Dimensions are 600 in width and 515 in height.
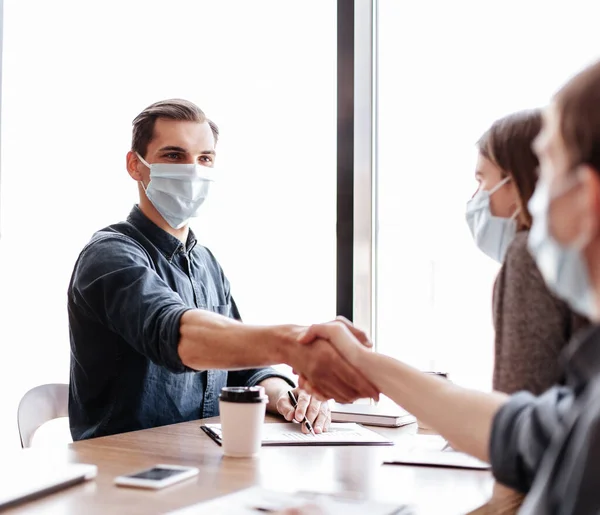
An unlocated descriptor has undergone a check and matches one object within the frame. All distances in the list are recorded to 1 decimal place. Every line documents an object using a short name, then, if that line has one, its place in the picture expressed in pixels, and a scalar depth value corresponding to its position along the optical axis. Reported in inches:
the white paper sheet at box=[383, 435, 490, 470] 53.2
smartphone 44.3
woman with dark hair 50.0
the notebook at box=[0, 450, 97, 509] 40.9
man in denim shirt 65.9
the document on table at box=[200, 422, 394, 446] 60.5
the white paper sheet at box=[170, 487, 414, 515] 38.5
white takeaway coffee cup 53.9
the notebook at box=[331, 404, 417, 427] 72.8
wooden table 41.4
